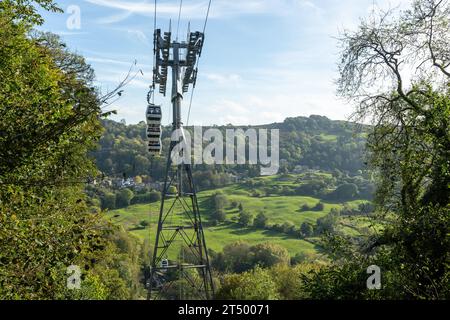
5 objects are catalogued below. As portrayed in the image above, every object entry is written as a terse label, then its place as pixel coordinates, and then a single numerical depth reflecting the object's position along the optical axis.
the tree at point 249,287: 26.73
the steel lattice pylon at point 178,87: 17.48
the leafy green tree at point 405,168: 8.30
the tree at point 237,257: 75.44
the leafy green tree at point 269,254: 71.38
